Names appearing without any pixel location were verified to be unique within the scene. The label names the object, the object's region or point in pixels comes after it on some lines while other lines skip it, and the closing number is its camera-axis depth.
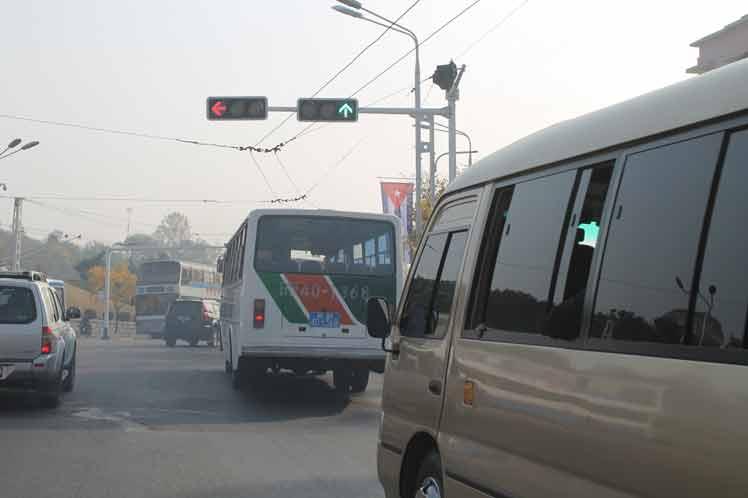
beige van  3.35
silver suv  13.88
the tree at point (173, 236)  195.75
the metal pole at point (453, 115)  25.78
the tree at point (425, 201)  43.69
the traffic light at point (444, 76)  23.58
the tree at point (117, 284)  128.38
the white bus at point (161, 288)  57.56
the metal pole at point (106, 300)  70.62
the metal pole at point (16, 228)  68.00
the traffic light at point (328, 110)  23.23
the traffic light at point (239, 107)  22.75
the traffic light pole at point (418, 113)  23.92
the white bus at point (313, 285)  16.19
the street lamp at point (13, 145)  46.03
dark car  45.78
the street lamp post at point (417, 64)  25.61
